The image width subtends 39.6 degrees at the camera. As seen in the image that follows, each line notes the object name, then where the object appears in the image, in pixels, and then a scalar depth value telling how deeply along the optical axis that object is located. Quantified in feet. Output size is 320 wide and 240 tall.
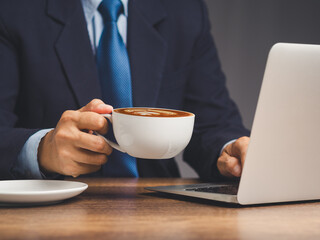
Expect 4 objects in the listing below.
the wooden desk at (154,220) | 2.03
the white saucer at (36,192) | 2.44
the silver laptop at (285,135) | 2.35
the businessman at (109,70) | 4.45
